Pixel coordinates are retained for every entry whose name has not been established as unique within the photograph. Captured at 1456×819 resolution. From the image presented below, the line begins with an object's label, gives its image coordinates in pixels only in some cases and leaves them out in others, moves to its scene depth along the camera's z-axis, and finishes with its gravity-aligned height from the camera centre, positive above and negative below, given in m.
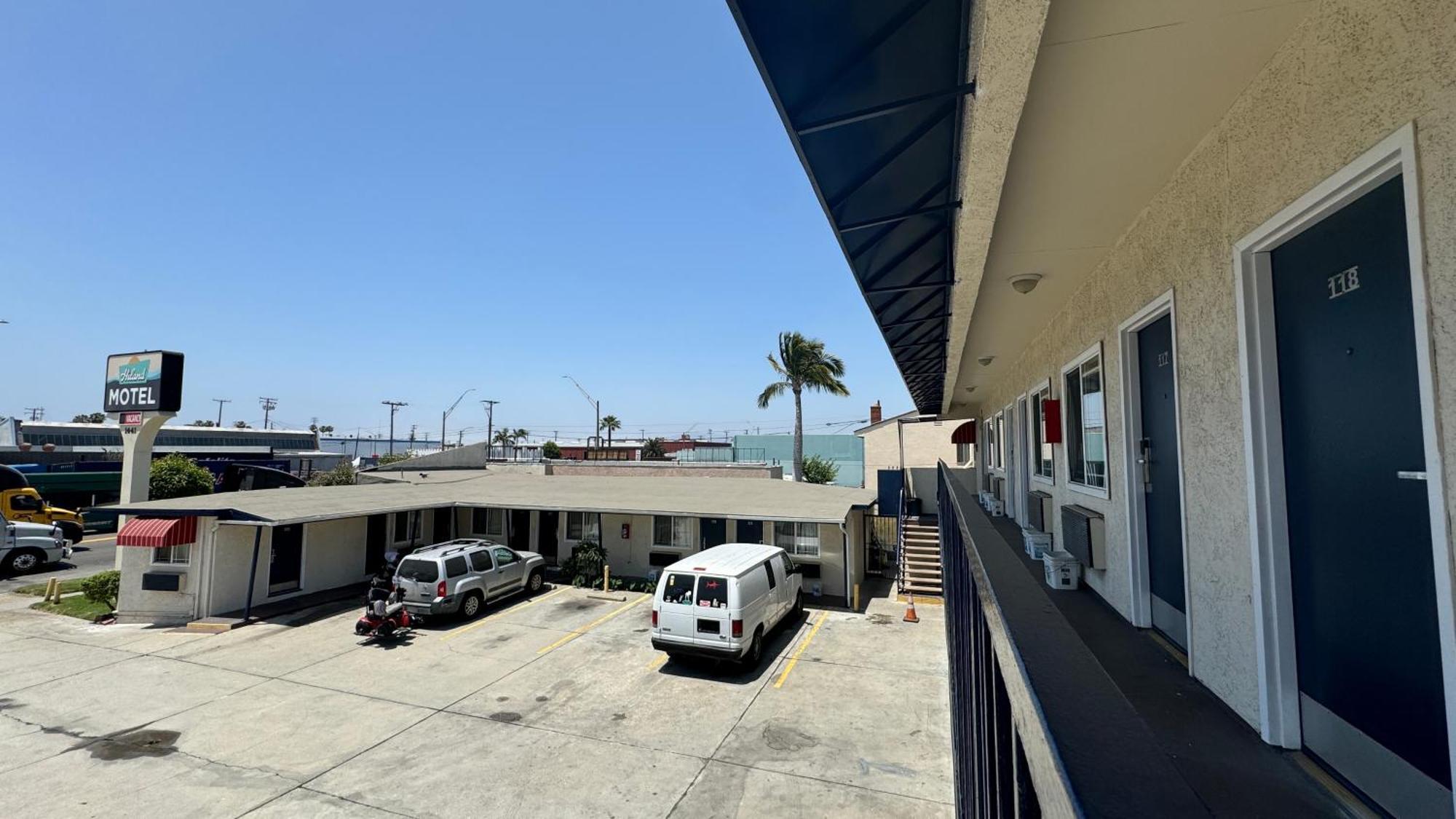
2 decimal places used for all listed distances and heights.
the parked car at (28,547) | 19.56 -3.01
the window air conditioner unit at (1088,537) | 5.48 -0.79
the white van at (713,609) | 10.78 -2.81
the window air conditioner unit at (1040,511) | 7.93 -0.80
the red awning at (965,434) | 21.61 +0.60
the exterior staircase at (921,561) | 17.42 -3.28
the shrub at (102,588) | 15.62 -3.42
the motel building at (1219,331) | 1.76 +0.49
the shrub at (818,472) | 43.81 -1.52
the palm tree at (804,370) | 35.62 +4.65
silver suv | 13.77 -2.95
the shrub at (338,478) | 38.56 -1.64
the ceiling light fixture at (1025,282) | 5.58 +1.52
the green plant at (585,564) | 18.66 -3.44
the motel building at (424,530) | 14.65 -2.30
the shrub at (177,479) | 29.12 -1.27
